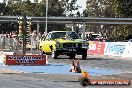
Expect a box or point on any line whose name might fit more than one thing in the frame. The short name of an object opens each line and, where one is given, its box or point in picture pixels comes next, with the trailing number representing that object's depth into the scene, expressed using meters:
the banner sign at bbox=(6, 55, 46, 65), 22.22
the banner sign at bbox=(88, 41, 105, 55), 36.88
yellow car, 28.14
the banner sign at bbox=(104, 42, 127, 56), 34.41
